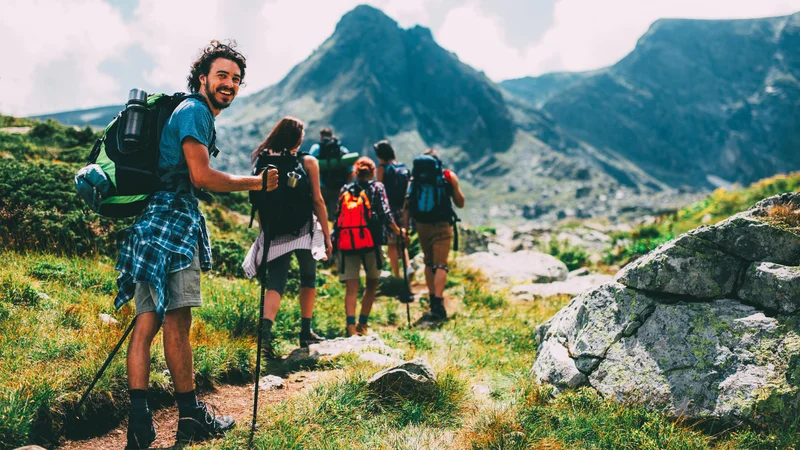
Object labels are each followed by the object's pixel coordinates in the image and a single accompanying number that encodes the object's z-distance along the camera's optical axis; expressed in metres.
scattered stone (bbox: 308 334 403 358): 5.61
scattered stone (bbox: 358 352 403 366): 5.06
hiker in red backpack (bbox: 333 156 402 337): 6.89
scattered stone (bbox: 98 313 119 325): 4.80
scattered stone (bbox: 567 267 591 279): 12.23
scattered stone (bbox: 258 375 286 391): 4.74
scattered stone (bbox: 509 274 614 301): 9.42
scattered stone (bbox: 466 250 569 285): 11.32
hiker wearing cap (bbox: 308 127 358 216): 9.68
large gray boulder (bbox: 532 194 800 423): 3.77
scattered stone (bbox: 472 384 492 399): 4.71
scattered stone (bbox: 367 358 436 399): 4.29
